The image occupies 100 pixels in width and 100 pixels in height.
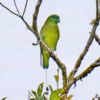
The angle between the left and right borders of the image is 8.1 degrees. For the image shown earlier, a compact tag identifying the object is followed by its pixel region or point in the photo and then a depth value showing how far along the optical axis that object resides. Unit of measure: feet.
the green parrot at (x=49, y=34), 25.89
